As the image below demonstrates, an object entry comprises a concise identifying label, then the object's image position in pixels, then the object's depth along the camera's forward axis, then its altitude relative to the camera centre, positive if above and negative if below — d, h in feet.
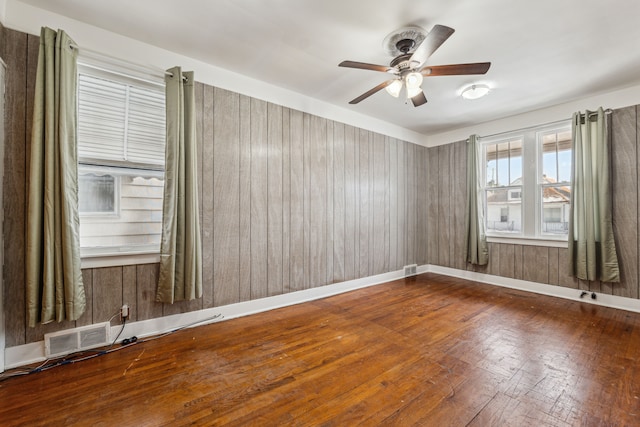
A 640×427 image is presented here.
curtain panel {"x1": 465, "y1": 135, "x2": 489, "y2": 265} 14.30 -0.04
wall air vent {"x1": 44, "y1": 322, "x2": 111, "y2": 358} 6.70 -3.25
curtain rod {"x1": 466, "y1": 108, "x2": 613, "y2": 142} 10.67 +4.20
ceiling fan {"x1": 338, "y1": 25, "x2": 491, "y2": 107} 6.59 +3.92
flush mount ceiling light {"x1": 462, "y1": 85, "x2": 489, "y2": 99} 10.20 +4.75
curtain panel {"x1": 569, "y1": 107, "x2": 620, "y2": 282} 10.51 +0.41
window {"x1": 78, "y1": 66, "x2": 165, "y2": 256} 7.36 +1.54
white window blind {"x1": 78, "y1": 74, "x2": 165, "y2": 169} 7.32 +2.69
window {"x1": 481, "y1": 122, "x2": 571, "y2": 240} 12.29 +1.58
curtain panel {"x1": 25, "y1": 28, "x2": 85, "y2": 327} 6.23 +0.48
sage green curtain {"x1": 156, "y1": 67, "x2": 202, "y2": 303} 7.93 +0.38
